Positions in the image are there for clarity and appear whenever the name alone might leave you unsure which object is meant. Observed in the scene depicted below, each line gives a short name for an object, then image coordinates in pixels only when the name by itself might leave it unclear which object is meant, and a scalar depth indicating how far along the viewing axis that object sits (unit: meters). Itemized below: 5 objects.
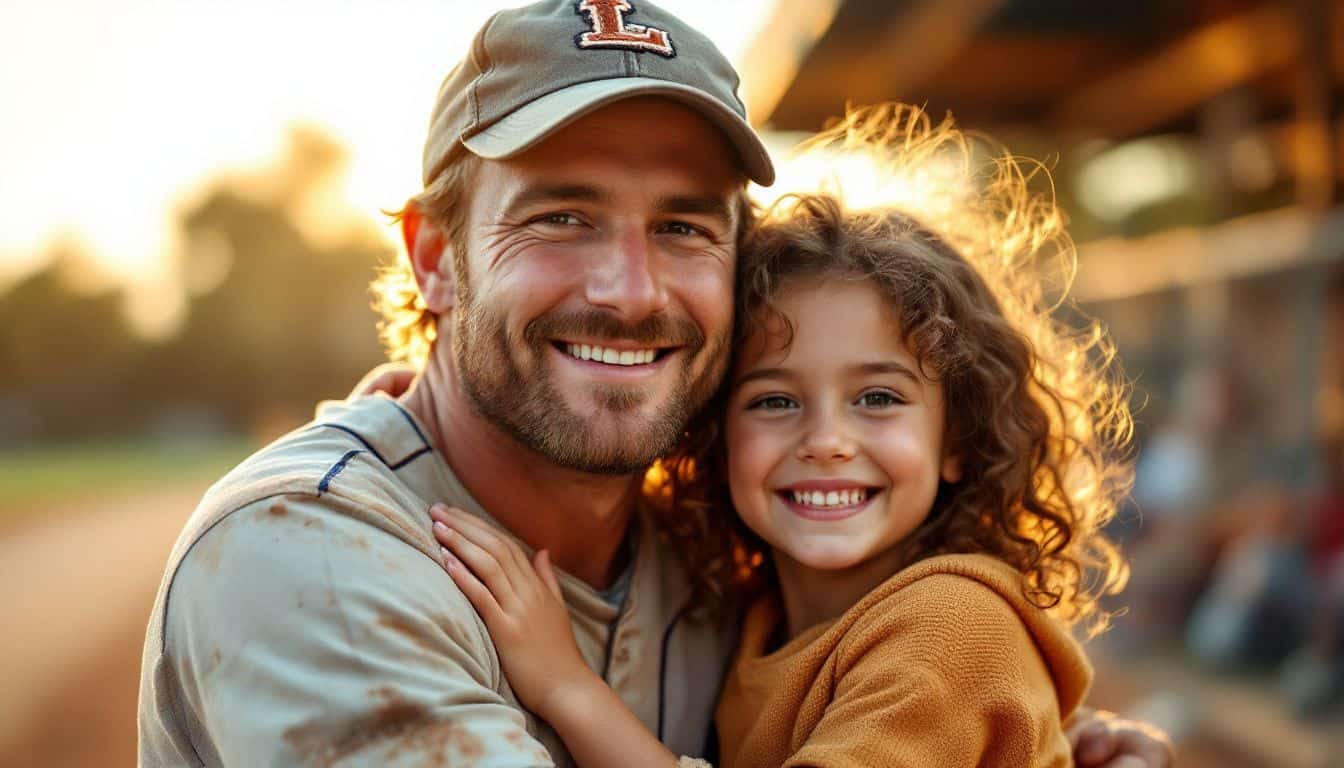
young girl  2.03
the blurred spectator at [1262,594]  5.98
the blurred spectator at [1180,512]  6.97
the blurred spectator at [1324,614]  5.52
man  1.84
